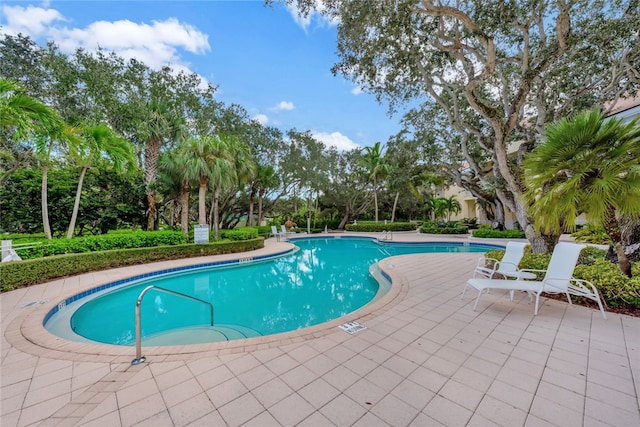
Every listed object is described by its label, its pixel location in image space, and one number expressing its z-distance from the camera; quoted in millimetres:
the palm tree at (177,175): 10592
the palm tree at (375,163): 21062
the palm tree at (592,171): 3629
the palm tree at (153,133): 11102
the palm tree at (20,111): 4668
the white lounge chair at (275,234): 17444
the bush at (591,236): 6930
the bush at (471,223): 21931
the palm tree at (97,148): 7574
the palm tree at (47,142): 6732
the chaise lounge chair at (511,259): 4911
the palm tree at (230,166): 10836
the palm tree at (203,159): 10398
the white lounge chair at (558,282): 3801
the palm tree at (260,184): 17422
